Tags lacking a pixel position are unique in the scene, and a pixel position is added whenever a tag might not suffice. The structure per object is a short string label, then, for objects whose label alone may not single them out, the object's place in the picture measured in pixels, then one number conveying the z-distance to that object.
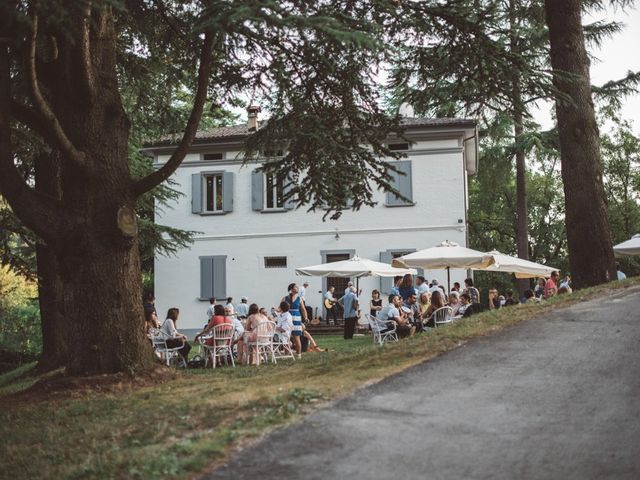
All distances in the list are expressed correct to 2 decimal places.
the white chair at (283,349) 14.39
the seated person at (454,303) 15.41
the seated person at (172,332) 13.66
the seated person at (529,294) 18.80
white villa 26.12
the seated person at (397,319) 15.26
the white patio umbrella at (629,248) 19.70
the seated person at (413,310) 15.84
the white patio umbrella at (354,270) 19.70
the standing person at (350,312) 19.50
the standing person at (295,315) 15.20
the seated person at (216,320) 13.34
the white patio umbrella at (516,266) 17.17
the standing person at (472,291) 18.05
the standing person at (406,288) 17.53
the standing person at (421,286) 18.60
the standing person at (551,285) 18.33
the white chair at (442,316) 14.87
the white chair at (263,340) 13.30
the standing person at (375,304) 19.00
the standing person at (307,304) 25.12
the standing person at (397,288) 18.38
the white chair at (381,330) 15.23
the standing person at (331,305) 23.87
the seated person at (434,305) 14.95
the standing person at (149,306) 16.06
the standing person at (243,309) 22.14
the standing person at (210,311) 17.57
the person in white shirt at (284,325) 14.54
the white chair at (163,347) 13.62
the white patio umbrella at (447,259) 17.06
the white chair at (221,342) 13.16
